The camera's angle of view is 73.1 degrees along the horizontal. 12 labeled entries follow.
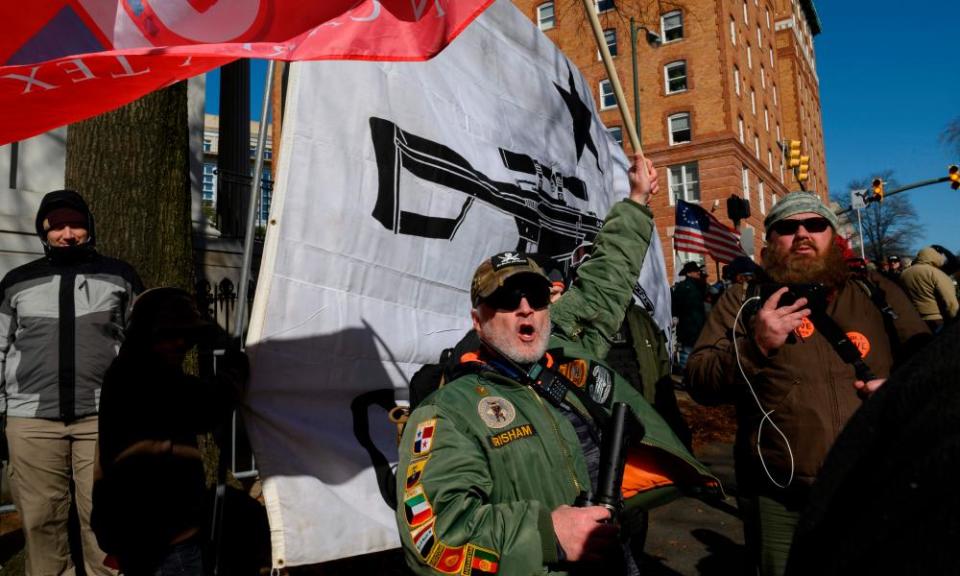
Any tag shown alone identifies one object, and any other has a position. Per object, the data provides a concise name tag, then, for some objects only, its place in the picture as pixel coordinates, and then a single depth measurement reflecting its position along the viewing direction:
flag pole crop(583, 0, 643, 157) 2.47
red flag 1.98
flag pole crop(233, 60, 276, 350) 2.64
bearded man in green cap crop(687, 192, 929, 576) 2.33
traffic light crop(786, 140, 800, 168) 14.27
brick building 31.11
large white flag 2.45
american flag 10.18
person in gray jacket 3.26
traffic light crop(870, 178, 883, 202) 20.77
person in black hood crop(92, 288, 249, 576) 2.38
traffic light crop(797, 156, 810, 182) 14.52
